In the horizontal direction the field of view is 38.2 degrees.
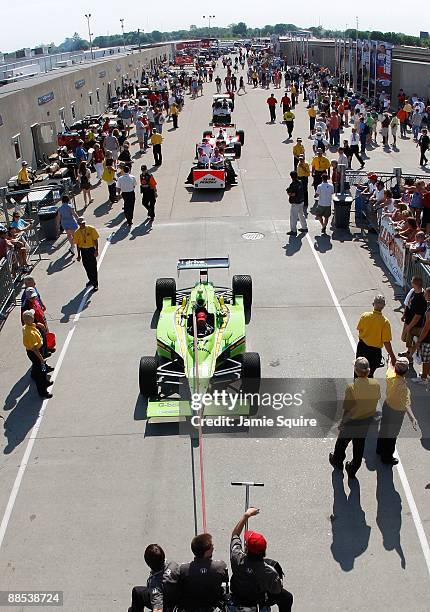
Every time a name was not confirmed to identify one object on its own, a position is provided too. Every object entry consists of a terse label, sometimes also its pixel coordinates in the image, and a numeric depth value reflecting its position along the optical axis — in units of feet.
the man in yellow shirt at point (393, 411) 23.03
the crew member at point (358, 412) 22.68
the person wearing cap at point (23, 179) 65.67
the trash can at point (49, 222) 53.36
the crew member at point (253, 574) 15.89
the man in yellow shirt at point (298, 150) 64.69
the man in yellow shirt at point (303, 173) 56.18
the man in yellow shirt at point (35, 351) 28.48
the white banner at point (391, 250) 39.91
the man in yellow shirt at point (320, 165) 60.29
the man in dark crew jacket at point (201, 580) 15.94
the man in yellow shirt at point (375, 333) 27.45
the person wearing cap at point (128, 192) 53.31
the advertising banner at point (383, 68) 112.06
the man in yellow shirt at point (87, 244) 40.52
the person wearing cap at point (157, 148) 77.97
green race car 27.84
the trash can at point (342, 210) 52.16
